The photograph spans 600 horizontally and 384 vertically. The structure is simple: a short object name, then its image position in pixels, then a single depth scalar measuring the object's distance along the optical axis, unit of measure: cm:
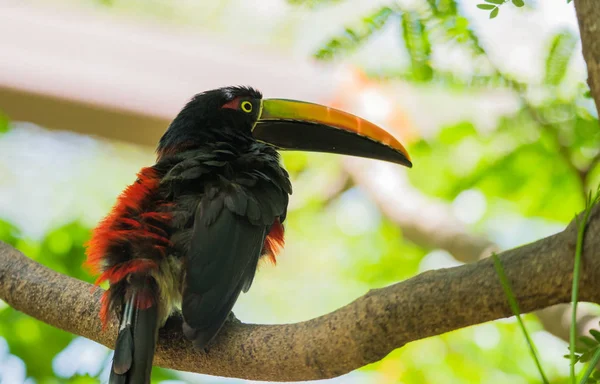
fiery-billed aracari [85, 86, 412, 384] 410
